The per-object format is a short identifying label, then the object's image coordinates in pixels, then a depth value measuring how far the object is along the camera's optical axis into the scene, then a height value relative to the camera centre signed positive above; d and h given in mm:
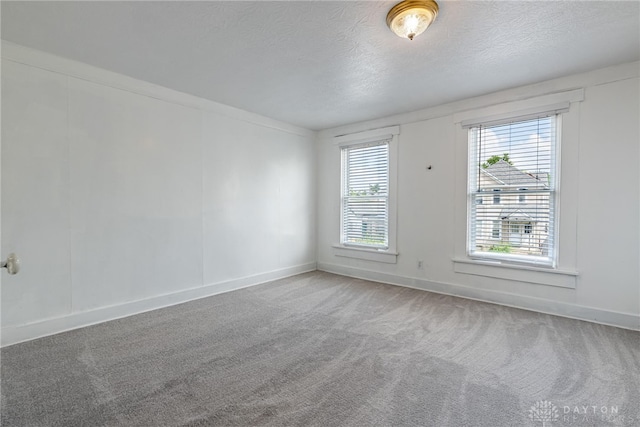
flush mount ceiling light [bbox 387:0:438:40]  1956 +1331
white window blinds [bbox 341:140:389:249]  4711 +213
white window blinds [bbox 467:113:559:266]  3320 +241
